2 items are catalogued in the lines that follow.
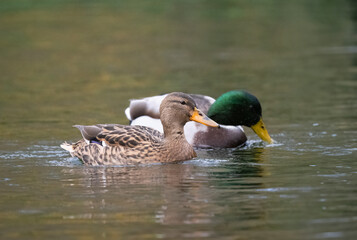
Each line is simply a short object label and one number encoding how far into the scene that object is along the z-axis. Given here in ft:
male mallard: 69.46
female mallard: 58.65
